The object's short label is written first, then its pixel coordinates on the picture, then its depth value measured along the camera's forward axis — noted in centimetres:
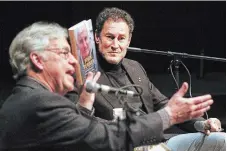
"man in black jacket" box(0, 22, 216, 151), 225
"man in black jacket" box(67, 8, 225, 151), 341
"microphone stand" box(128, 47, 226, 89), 392
